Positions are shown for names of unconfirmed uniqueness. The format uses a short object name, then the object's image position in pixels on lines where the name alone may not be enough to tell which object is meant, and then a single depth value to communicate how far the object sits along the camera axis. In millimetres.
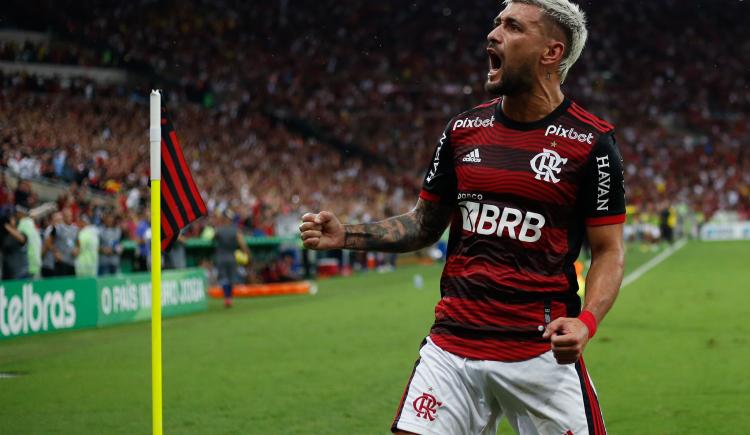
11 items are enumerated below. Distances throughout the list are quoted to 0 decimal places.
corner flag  6223
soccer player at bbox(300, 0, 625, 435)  3963
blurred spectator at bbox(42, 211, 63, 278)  19047
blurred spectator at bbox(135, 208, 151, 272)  23156
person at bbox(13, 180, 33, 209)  19078
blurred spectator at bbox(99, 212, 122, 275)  20656
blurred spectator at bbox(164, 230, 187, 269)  23531
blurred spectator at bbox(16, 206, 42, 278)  17656
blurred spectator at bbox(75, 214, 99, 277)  19297
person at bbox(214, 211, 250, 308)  21641
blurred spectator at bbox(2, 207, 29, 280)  17312
